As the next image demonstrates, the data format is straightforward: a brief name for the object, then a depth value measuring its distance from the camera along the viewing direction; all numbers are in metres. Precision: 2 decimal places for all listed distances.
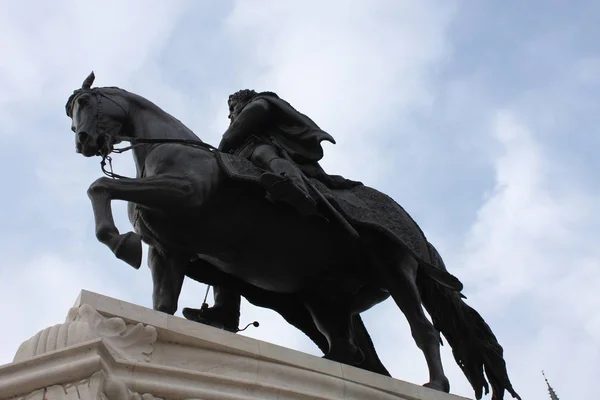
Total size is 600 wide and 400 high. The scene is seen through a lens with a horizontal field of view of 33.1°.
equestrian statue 7.75
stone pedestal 5.45
